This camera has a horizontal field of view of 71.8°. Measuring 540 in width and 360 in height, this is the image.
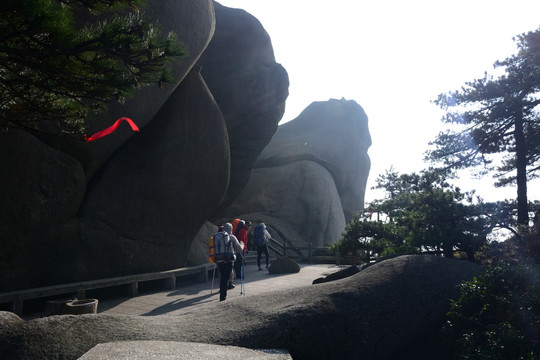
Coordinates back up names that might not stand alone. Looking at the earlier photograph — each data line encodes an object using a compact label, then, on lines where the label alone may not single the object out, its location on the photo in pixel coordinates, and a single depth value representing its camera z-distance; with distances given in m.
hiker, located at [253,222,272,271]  14.28
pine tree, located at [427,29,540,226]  11.88
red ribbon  5.36
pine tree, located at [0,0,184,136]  3.38
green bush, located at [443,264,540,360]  4.18
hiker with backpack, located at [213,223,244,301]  8.41
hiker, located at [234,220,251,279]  12.29
